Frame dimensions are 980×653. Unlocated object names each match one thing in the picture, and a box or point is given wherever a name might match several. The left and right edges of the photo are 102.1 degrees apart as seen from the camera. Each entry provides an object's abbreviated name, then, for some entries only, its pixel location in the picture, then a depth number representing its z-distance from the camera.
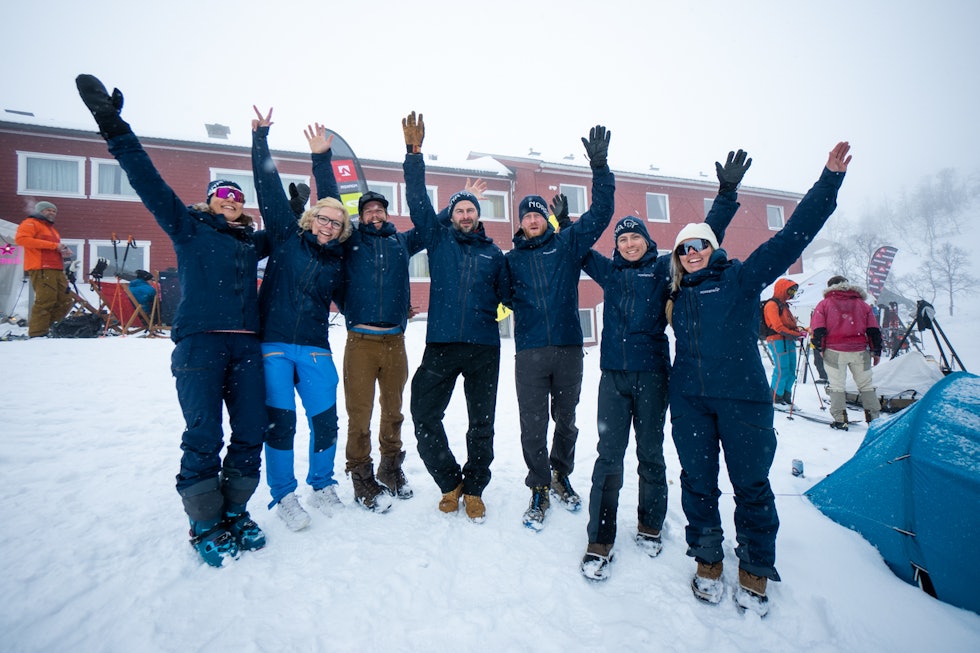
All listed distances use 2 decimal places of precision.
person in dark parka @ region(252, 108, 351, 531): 2.78
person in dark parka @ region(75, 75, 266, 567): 2.33
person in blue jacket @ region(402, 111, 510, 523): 3.00
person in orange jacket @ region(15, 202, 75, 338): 7.22
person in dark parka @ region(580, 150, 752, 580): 2.52
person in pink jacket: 6.24
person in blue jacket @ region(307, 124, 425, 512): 3.07
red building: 13.84
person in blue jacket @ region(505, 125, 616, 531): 2.97
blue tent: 2.07
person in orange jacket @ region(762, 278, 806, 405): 6.92
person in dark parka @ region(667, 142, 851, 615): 2.19
